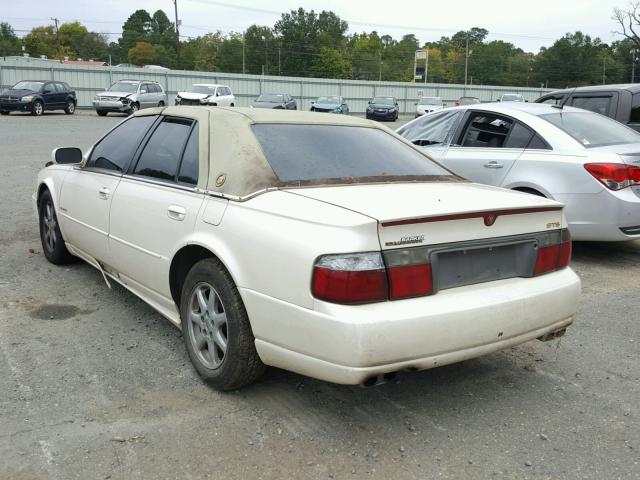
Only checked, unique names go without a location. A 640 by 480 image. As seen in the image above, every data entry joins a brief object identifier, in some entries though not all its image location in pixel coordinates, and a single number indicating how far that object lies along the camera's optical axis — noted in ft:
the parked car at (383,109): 116.47
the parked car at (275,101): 100.30
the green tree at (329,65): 349.33
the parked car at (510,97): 127.05
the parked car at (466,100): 113.78
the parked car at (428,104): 122.21
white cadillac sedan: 8.93
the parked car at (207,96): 95.25
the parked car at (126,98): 92.76
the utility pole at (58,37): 322.14
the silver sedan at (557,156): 19.34
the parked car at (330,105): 108.99
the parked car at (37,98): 88.22
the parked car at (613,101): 28.76
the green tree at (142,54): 338.13
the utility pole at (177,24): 182.39
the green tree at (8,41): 325.42
